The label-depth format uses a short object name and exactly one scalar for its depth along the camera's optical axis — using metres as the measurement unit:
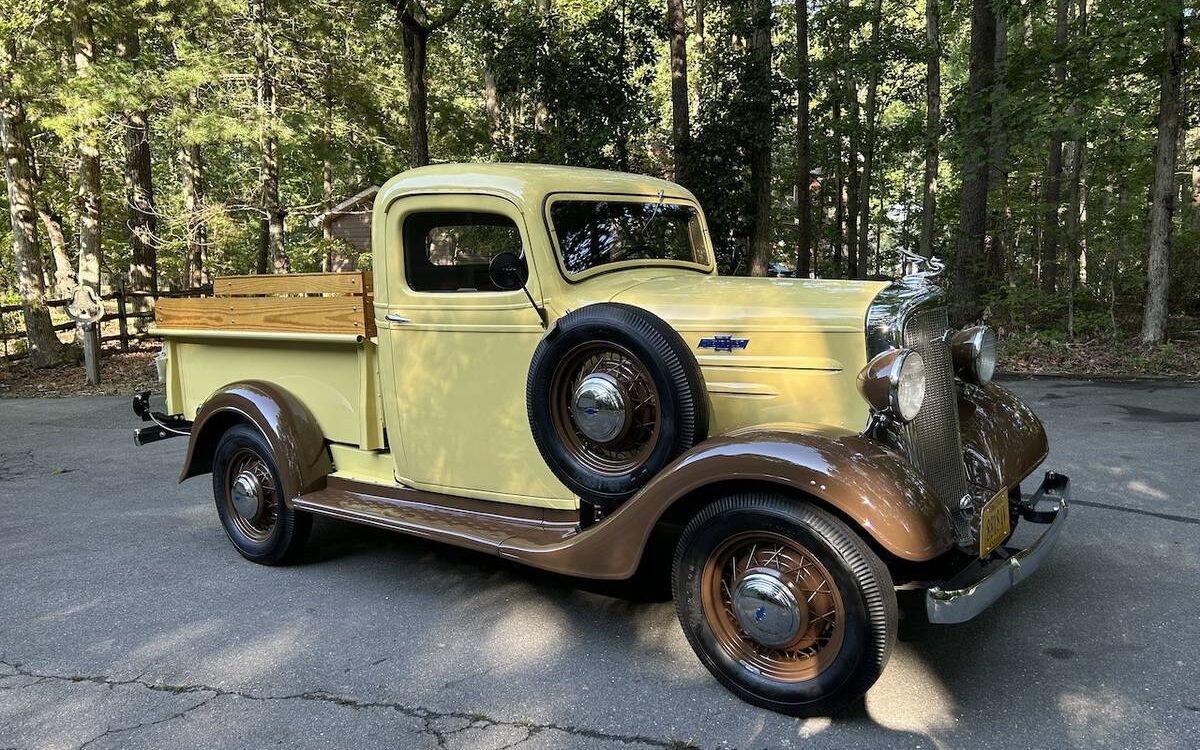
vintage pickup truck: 2.53
